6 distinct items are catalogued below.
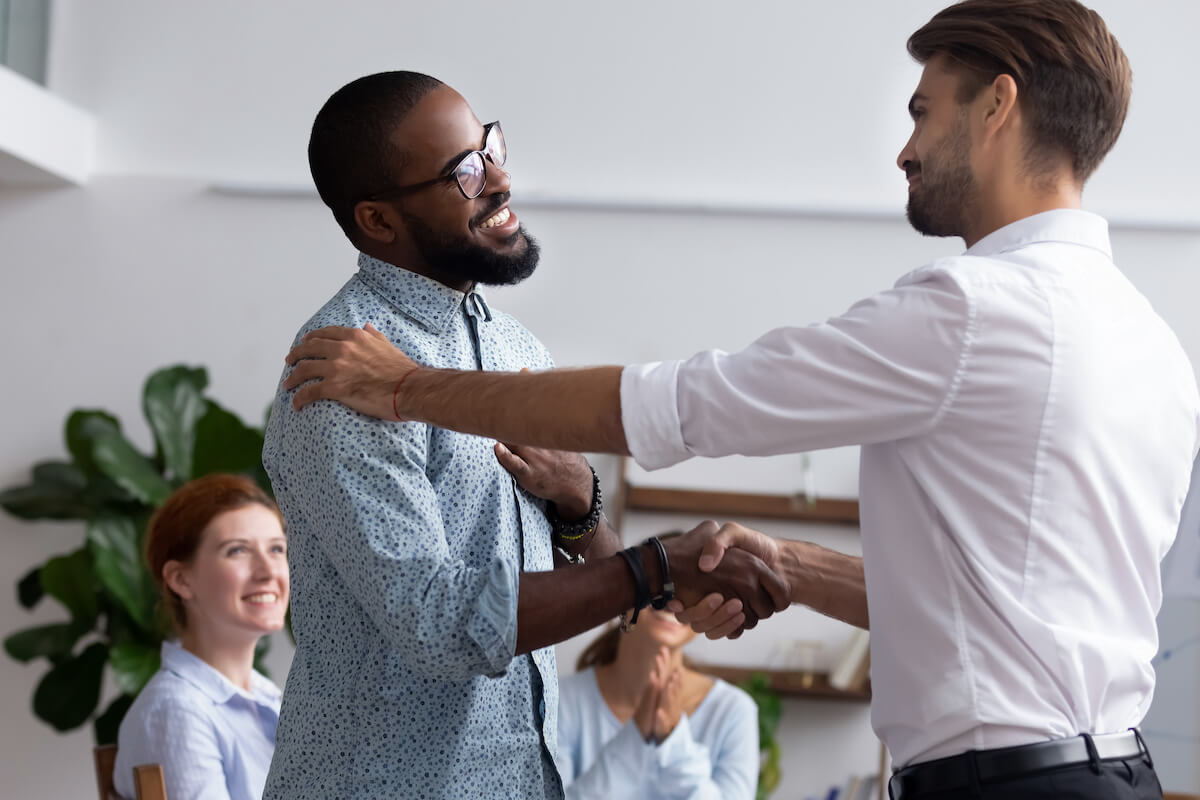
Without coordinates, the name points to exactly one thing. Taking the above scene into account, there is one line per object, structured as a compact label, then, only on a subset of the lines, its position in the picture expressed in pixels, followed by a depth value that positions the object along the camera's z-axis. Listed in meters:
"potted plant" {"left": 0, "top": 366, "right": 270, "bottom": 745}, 4.18
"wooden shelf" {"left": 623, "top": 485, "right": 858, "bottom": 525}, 4.65
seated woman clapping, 3.32
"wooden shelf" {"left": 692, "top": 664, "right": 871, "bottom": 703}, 4.48
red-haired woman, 2.48
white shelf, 4.59
